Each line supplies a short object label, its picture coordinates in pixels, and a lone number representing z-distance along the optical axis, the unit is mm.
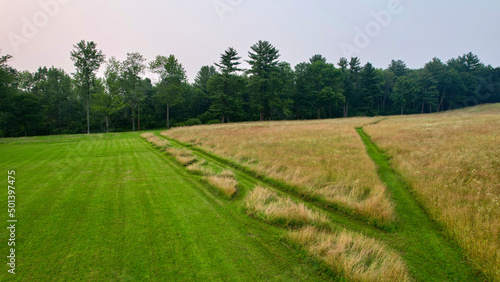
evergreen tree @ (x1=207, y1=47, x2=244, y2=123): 50875
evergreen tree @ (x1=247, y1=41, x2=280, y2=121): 50688
